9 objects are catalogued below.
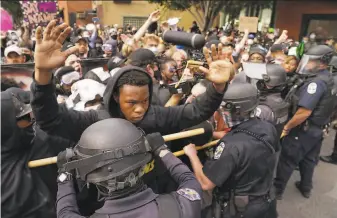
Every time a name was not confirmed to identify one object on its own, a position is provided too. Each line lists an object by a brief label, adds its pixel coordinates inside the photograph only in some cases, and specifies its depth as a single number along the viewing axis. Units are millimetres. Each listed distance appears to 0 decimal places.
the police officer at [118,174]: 1264
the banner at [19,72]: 4272
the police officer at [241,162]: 2117
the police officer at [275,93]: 3325
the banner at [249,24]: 7742
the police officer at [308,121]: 3557
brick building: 15614
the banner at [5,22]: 10168
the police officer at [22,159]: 1907
